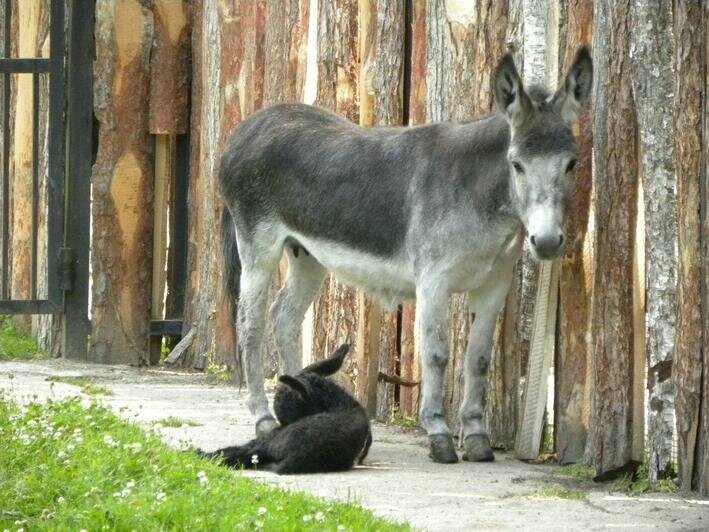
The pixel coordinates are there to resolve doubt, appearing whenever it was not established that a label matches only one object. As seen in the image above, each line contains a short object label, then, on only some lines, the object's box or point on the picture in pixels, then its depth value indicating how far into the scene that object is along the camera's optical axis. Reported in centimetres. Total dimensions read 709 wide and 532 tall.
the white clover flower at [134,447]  1418
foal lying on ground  1521
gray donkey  1557
